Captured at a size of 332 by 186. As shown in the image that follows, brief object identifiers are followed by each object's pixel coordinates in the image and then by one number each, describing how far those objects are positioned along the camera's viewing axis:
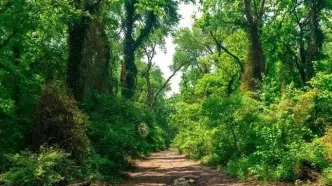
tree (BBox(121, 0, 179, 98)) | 34.00
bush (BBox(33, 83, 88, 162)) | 14.32
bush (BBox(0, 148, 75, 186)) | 10.92
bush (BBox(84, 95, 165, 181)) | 17.05
